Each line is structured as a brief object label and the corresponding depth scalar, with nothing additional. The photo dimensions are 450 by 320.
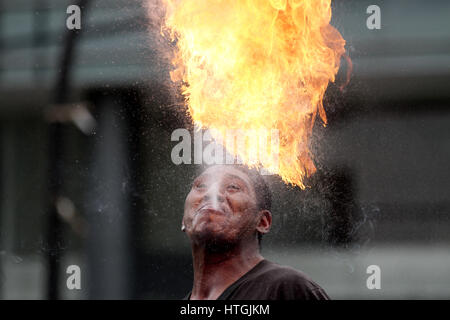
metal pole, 8.34
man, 6.25
